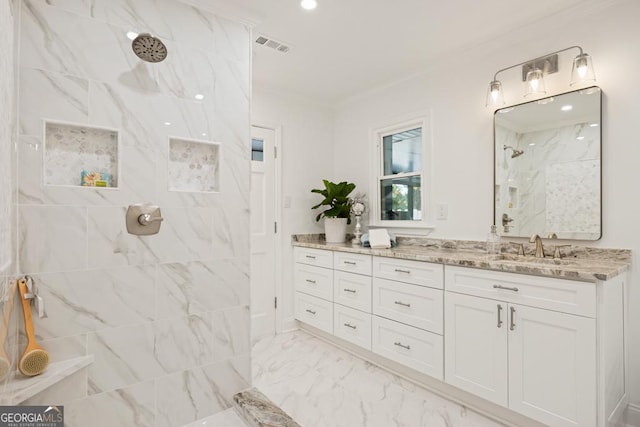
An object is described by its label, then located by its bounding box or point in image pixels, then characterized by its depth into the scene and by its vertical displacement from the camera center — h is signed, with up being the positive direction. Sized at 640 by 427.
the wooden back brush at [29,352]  1.34 -0.59
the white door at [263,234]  3.31 -0.23
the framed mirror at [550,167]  2.05 +0.31
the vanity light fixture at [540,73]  2.00 +0.92
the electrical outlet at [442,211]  2.83 +0.01
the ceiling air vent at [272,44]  2.48 +1.31
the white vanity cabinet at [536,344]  1.54 -0.70
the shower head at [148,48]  1.59 +0.81
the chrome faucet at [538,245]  2.18 -0.22
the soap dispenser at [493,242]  2.38 -0.22
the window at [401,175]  3.04 +0.37
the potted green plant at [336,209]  3.38 +0.03
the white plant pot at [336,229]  3.45 -0.18
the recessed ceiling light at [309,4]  2.05 +1.32
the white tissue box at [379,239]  2.87 -0.24
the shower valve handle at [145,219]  1.68 -0.04
